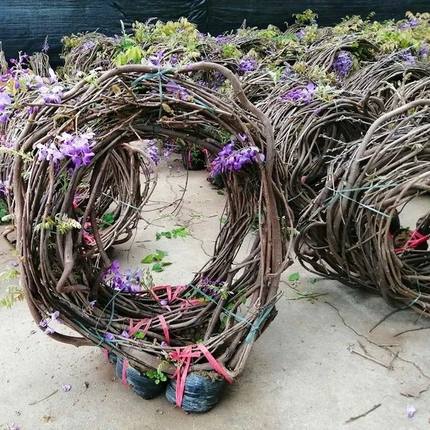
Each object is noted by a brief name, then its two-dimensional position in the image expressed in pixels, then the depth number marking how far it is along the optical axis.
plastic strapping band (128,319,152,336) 2.04
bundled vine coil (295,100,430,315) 2.29
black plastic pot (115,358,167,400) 1.98
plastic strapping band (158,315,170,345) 2.07
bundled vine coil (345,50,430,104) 3.68
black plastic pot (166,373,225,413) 1.94
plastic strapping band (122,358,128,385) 1.98
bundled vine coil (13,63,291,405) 1.71
